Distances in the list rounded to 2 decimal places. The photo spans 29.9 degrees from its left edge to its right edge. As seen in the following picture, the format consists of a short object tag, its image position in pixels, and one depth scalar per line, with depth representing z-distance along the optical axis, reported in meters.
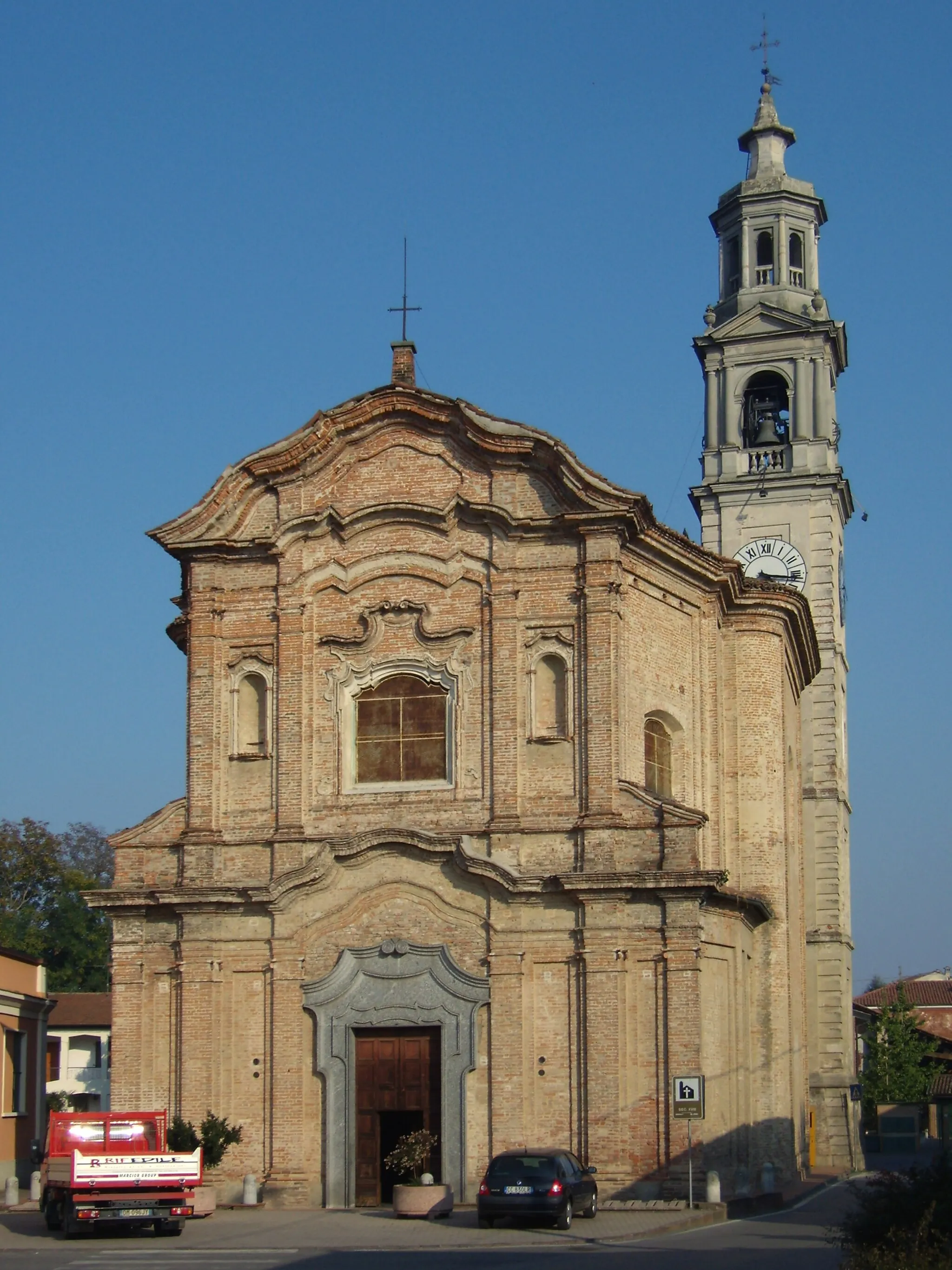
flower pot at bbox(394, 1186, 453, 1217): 27.23
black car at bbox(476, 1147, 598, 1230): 25.53
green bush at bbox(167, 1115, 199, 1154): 28.44
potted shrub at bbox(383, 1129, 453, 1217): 27.27
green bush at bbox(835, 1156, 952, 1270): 15.73
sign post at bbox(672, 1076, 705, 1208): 27.21
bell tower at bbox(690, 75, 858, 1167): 48.84
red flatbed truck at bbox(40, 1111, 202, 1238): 25.53
